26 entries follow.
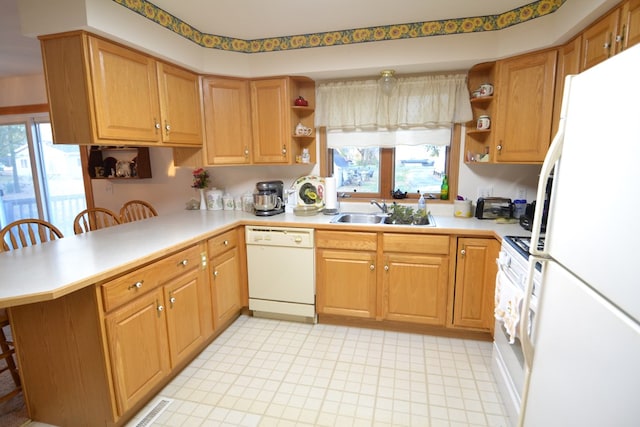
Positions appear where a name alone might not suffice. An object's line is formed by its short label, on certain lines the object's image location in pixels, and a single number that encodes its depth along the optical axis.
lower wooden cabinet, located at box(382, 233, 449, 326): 2.44
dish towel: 1.55
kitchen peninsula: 1.52
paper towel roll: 2.92
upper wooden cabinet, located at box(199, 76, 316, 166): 2.81
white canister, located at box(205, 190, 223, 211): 3.22
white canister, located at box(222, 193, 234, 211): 3.23
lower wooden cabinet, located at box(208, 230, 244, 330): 2.45
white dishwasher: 2.67
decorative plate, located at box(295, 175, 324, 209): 3.01
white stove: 1.59
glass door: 3.97
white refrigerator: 0.69
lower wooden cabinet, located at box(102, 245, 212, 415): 1.63
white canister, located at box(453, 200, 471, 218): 2.74
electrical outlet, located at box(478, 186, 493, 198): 2.81
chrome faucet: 2.89
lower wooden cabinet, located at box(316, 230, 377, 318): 2.57
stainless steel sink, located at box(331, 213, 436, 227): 2.80
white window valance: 2.71
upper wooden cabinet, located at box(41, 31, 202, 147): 1.85
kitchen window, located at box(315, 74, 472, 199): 2.75
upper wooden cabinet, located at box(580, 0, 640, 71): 1.43
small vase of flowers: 3.20
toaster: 2.58
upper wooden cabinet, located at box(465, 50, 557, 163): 2.20
